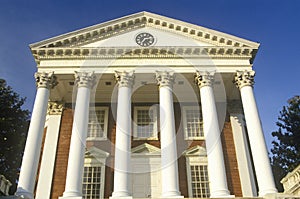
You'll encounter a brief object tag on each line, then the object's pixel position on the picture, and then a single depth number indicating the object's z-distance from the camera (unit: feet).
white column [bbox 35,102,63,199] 80.28
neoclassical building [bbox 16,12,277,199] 72.99
